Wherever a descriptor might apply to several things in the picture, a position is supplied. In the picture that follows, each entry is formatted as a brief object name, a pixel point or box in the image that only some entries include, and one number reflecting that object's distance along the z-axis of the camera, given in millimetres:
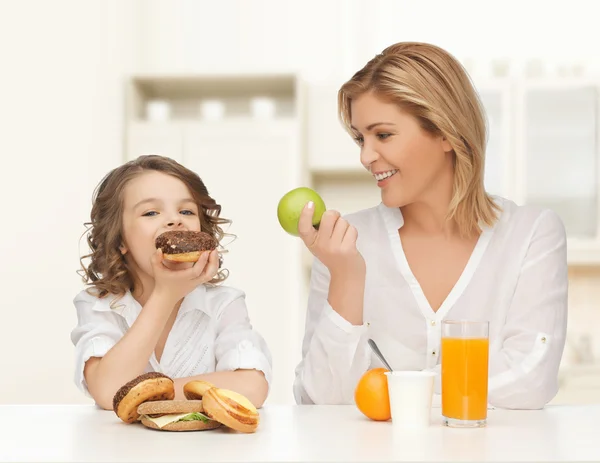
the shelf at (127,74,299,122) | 3924
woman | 1538
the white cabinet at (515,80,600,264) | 3809
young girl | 1448
